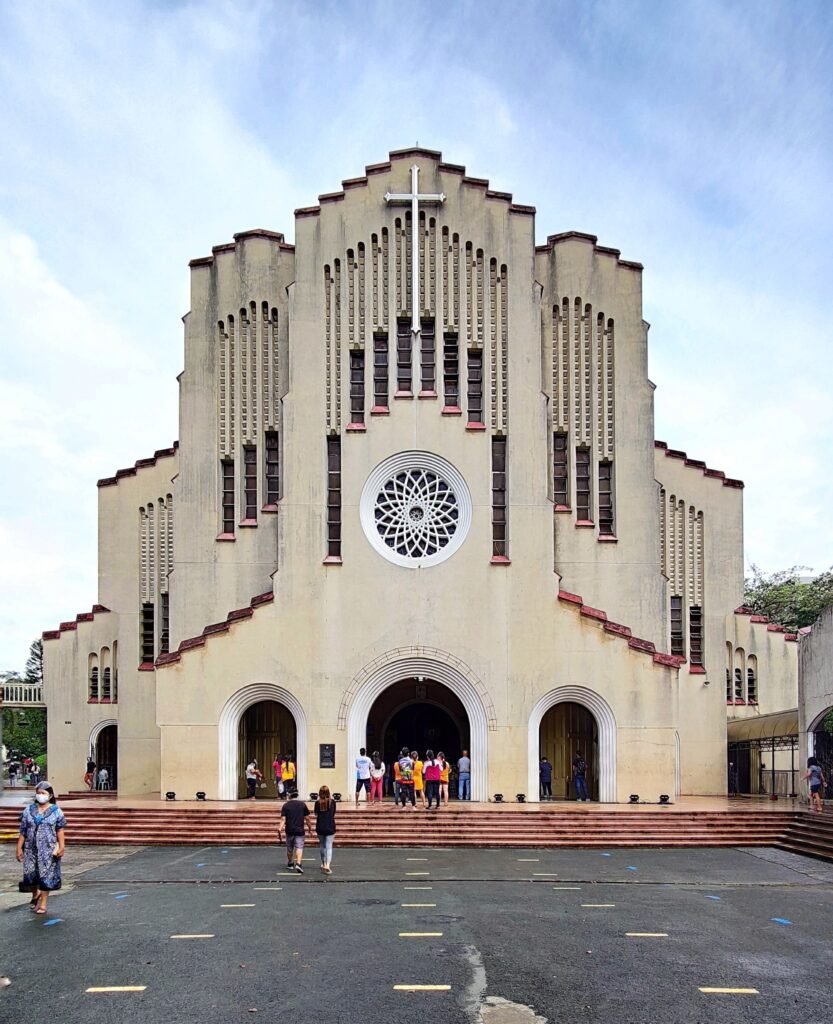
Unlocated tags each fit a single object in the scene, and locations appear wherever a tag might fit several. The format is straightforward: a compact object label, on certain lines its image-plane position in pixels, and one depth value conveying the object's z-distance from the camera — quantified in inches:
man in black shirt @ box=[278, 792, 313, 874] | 773.3
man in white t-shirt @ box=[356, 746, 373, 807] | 1139.9
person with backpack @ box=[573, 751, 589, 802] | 1232.8
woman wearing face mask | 595.8
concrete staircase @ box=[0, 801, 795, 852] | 1015.6
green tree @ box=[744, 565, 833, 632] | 2233.0
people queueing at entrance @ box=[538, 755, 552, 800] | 1210.0
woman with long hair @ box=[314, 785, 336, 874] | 772.0
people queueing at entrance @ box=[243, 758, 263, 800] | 1245.1
